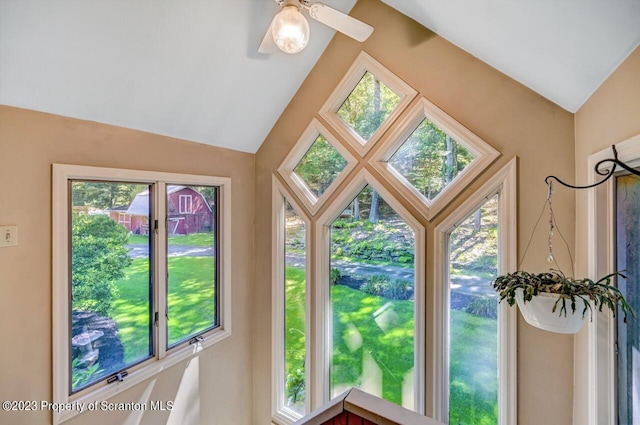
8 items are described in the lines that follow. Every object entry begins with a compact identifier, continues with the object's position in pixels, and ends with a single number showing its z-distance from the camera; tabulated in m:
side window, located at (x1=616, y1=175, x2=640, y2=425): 1.22
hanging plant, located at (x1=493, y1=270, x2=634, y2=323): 1.21
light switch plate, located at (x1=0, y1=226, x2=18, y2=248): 1.41
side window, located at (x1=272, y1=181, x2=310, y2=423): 2.74
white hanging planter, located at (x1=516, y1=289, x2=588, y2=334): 1.29
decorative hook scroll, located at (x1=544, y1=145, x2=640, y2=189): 1.16
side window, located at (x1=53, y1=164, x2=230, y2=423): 1.70
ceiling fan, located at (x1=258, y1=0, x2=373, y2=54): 1.39
